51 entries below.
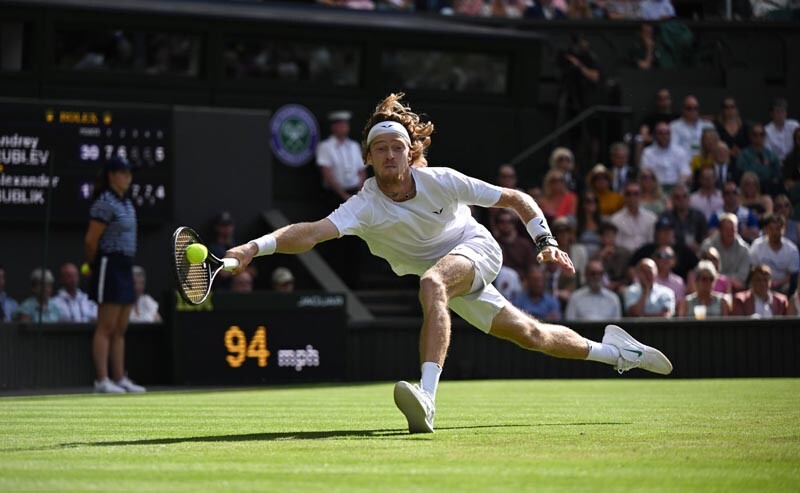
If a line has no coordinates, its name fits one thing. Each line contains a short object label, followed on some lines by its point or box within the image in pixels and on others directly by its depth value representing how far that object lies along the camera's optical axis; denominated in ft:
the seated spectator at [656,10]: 75.36
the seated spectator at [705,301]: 54.29
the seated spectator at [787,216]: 61.46
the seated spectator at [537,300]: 55.67
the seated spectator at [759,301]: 54.34
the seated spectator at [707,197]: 62.34
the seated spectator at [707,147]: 64.64
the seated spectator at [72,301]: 54.39
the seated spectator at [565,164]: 64.39
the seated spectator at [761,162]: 65.67
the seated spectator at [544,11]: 74.49
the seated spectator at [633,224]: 60.59
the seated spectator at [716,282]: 55.98
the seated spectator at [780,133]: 67.92
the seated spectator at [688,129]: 66.33
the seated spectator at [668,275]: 55.93
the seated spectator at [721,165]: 64.49
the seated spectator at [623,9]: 75.70
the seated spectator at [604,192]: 63.16
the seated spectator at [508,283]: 56.44
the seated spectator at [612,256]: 59.67
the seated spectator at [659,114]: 69.00
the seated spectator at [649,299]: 55.31
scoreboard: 55.98
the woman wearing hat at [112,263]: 45.24
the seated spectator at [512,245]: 59.06
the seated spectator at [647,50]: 72.86
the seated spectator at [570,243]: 57.82
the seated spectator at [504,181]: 61.57
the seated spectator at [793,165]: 67.15
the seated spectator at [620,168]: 64.90
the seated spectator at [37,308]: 53.78
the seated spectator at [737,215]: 60.75
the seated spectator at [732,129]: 67.10
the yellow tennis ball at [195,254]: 25.00
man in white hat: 64.44
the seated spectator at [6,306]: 54.29
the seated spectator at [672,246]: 57.82
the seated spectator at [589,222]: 60.70
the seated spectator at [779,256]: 57.88
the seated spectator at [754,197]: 62.34
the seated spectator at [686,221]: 60.18
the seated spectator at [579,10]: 75.51
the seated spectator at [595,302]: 55.26
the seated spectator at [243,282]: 56.34
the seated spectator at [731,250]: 57.36
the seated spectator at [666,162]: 65.05
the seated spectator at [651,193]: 62.59
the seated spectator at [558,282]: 57.98
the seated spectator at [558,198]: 62.28
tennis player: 26.55
